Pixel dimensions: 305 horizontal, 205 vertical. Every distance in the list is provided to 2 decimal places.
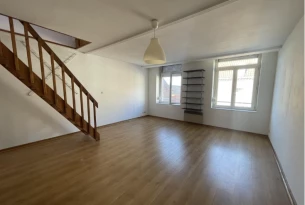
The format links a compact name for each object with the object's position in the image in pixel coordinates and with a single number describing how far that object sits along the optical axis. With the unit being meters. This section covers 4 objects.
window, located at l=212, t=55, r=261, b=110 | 4.33
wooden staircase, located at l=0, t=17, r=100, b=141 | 2.39
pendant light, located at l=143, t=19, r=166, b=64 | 2.19
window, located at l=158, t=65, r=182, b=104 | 6.16
